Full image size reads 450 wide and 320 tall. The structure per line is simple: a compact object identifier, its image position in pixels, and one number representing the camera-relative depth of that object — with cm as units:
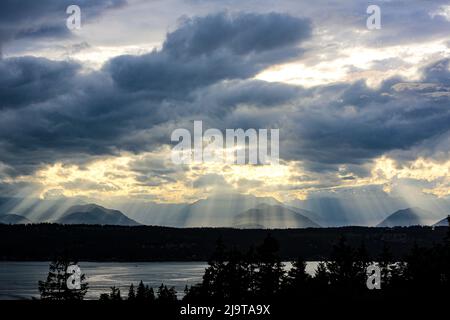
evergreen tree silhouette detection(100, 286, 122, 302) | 7757
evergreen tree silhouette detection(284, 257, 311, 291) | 6093
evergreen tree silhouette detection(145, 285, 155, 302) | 8494
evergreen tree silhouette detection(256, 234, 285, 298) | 6141
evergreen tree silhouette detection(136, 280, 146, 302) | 7841
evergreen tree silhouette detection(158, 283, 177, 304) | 8026
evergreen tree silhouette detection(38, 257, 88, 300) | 6113
